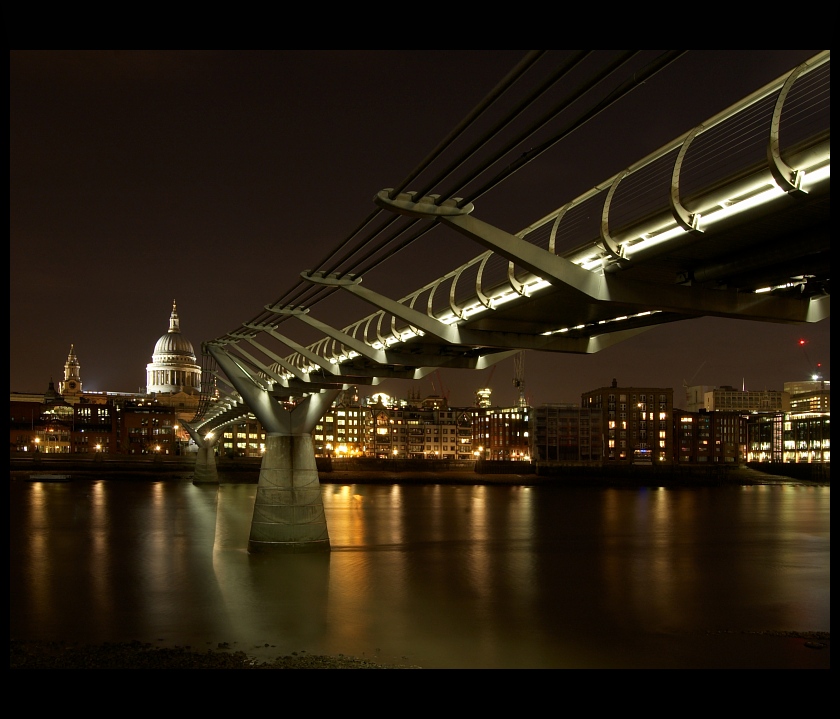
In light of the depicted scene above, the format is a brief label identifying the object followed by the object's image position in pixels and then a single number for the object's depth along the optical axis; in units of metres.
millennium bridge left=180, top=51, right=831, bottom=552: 8.27
